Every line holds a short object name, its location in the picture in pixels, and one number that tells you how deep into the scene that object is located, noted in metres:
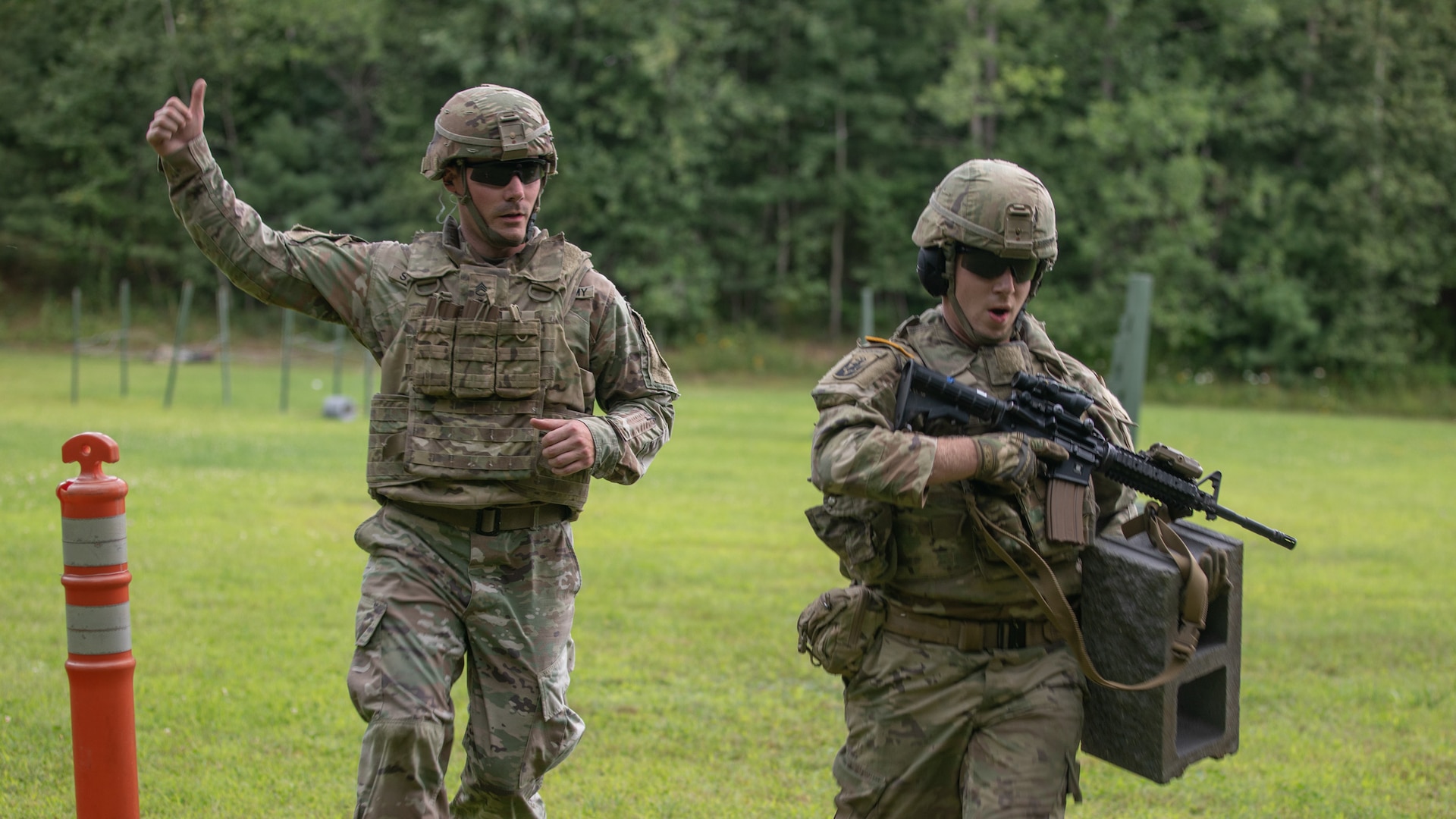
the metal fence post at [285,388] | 22.48
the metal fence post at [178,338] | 22.39
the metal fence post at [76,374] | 22.84
